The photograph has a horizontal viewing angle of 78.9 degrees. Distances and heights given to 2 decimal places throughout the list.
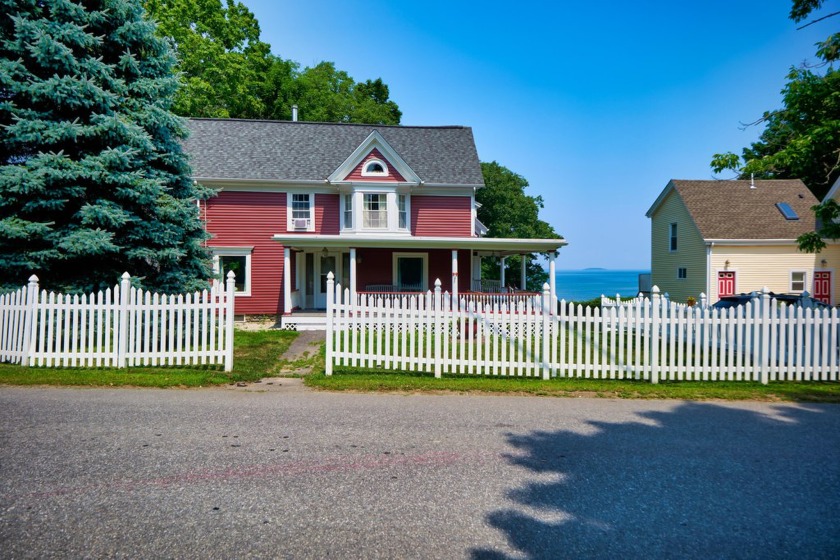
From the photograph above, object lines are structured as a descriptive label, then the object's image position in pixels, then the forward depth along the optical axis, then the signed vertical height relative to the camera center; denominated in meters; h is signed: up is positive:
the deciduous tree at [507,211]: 51.28 +8.47
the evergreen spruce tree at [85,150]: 11.27 +3.30
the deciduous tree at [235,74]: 30.97 +15.66
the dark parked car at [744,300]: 14.35 -0.11
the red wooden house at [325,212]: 21.61 +3.49
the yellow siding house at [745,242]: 25.28 +2.74
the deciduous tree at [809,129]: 10.69 +3.65
